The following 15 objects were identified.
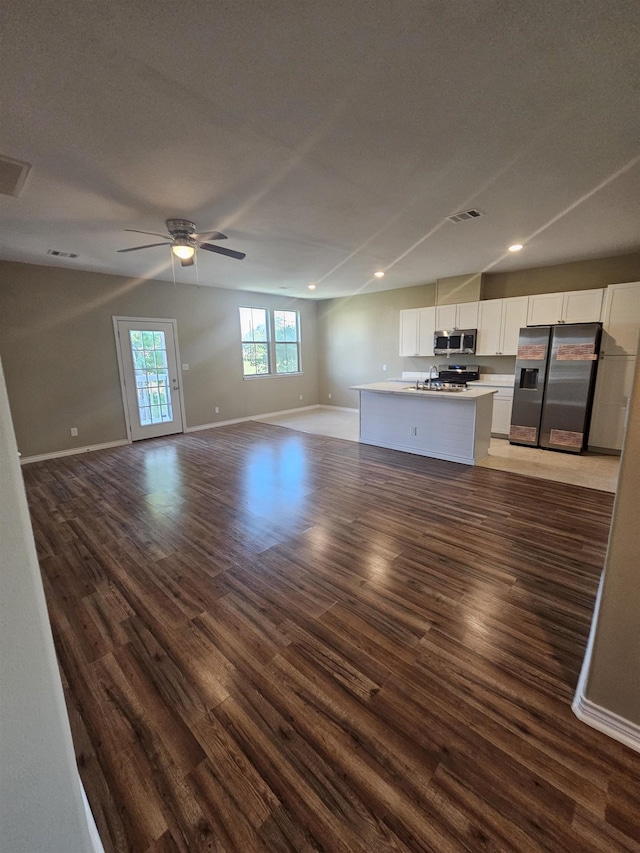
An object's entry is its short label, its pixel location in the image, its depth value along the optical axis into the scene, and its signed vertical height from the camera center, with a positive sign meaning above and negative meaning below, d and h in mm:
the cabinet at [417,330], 6810 +437
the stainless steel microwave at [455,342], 6250 +198
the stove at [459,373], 6531 -371
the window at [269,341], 7992 +327
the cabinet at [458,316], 6211 +642
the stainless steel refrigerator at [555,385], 5023 -485
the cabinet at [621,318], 4699 +420
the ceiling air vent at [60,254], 4457 +1302
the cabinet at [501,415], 5945 -1027
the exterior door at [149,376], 6117 -319
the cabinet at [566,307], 5043 +629
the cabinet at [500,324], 5728 +453
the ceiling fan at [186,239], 3469 +1147
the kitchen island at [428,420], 4754 -948
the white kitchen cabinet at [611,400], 4910 -669
